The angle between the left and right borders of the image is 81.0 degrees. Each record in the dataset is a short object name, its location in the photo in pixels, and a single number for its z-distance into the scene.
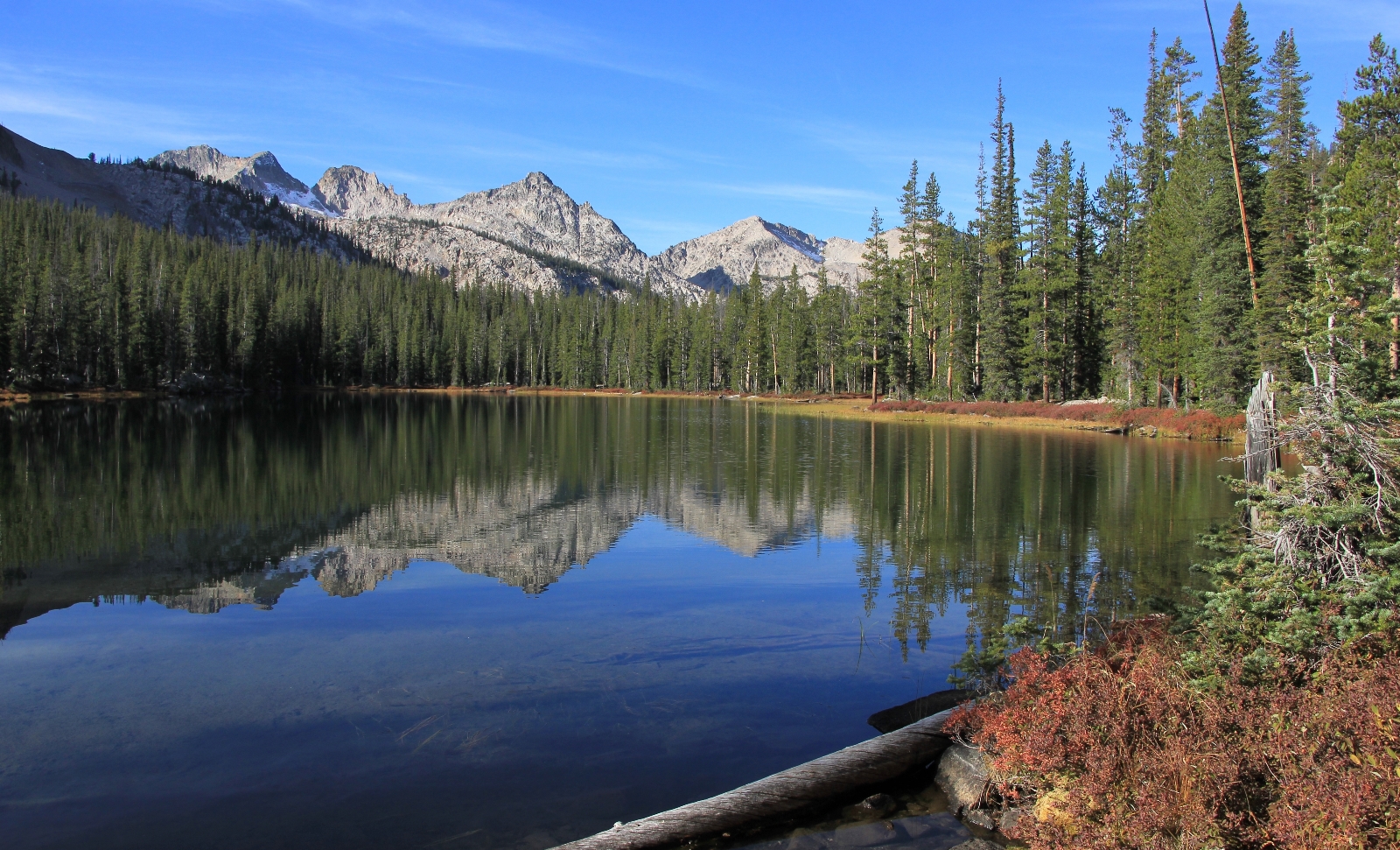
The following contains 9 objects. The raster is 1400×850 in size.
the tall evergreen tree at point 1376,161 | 29.09
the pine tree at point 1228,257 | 39.31
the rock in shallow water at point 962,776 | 7.12
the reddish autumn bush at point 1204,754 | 4.70
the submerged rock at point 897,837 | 6.57
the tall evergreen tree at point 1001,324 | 57.84
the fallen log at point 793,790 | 6.33
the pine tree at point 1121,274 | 49.97
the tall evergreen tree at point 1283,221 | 33.31
